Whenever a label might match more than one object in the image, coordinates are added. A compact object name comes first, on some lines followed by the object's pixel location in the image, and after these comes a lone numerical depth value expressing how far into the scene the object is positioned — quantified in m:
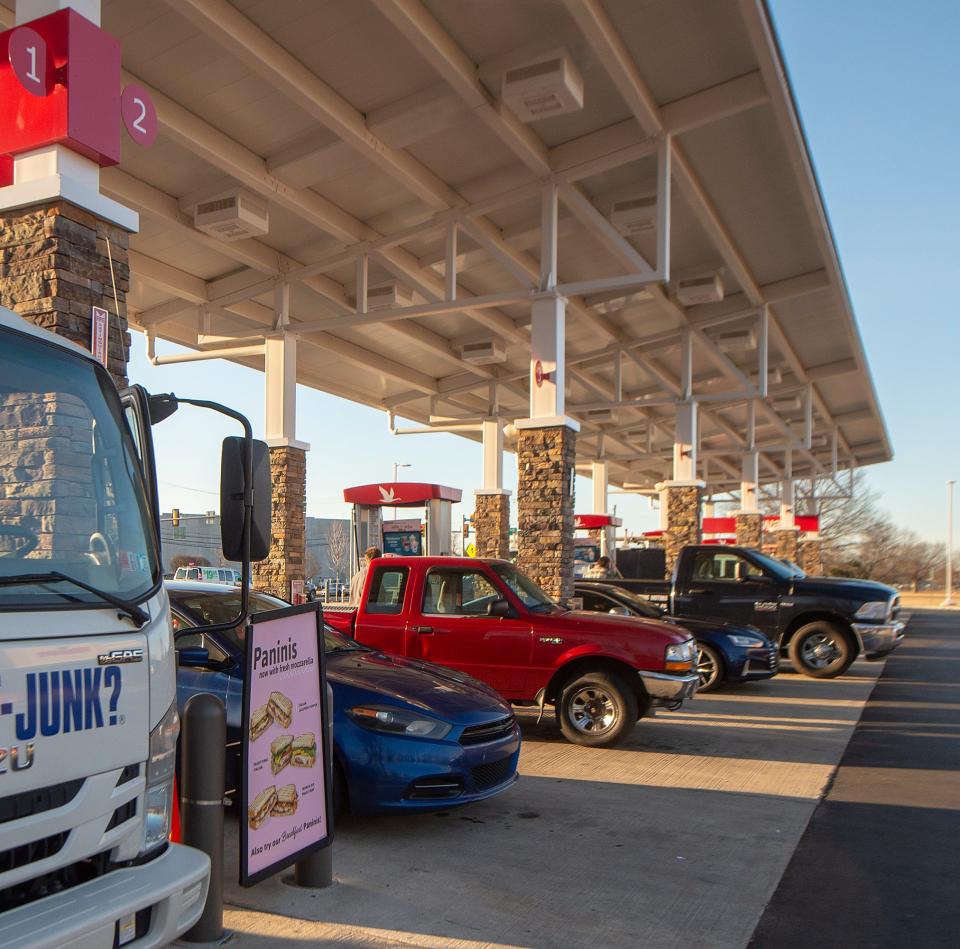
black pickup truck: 13.67
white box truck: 2.74
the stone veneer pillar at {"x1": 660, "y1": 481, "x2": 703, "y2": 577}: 22.62
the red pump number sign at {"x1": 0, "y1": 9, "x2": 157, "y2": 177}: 6.72
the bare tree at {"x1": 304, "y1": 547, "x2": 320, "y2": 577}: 55.53
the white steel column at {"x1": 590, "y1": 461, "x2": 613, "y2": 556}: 36.16
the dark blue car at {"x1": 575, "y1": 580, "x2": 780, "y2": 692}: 11.97
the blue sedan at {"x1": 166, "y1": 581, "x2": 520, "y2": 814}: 5.68
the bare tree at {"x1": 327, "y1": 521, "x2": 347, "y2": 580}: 62.19
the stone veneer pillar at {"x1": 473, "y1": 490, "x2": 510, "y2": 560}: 26.16
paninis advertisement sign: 4.31
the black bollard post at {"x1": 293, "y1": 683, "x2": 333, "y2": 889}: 4.88
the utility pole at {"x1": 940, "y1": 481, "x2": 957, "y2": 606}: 40.94
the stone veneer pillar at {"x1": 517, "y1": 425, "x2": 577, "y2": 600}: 14.38
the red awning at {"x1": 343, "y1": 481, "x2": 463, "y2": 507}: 21.00
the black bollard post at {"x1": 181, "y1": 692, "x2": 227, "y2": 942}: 4.00
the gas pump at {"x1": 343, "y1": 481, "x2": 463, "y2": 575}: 21.03
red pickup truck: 8.59
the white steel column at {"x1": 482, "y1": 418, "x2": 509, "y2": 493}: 26.62
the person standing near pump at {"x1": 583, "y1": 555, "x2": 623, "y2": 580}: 20.60
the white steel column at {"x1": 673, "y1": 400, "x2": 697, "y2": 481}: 22.91
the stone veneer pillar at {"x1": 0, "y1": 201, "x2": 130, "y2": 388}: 6.85
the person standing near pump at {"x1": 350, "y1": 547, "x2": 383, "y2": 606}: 11.39
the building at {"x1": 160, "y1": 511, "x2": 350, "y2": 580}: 55.30
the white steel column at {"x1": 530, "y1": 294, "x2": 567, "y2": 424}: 14.77
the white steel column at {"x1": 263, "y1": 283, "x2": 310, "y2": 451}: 17.78
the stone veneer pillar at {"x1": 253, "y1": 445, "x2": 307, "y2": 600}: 17.28
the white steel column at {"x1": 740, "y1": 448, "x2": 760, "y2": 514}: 31.59
